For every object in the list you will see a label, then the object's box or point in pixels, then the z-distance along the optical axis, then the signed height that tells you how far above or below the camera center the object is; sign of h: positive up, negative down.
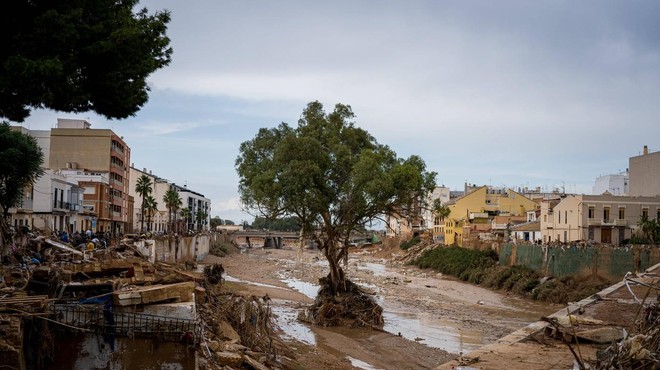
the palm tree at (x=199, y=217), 160.57 -0.78
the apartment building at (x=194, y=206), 156.00 +2.00
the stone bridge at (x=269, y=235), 155.75 -4.87
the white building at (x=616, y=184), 103.19 +7.11
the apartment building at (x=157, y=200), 113.93 +2.10
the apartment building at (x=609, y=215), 64.31 +1.15
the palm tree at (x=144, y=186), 80.45 +3.34
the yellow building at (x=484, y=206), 104.19 +2.85
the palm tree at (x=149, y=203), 84.75 +1.35
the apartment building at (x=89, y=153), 79.50 +7.28
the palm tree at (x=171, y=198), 95.00 +2.23
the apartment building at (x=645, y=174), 72.11 +6.18
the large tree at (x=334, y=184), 30.66 +1.67
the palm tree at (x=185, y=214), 127.04 -0.11
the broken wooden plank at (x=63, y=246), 22.52 -1.42
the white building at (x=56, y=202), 59.69 +0.73
